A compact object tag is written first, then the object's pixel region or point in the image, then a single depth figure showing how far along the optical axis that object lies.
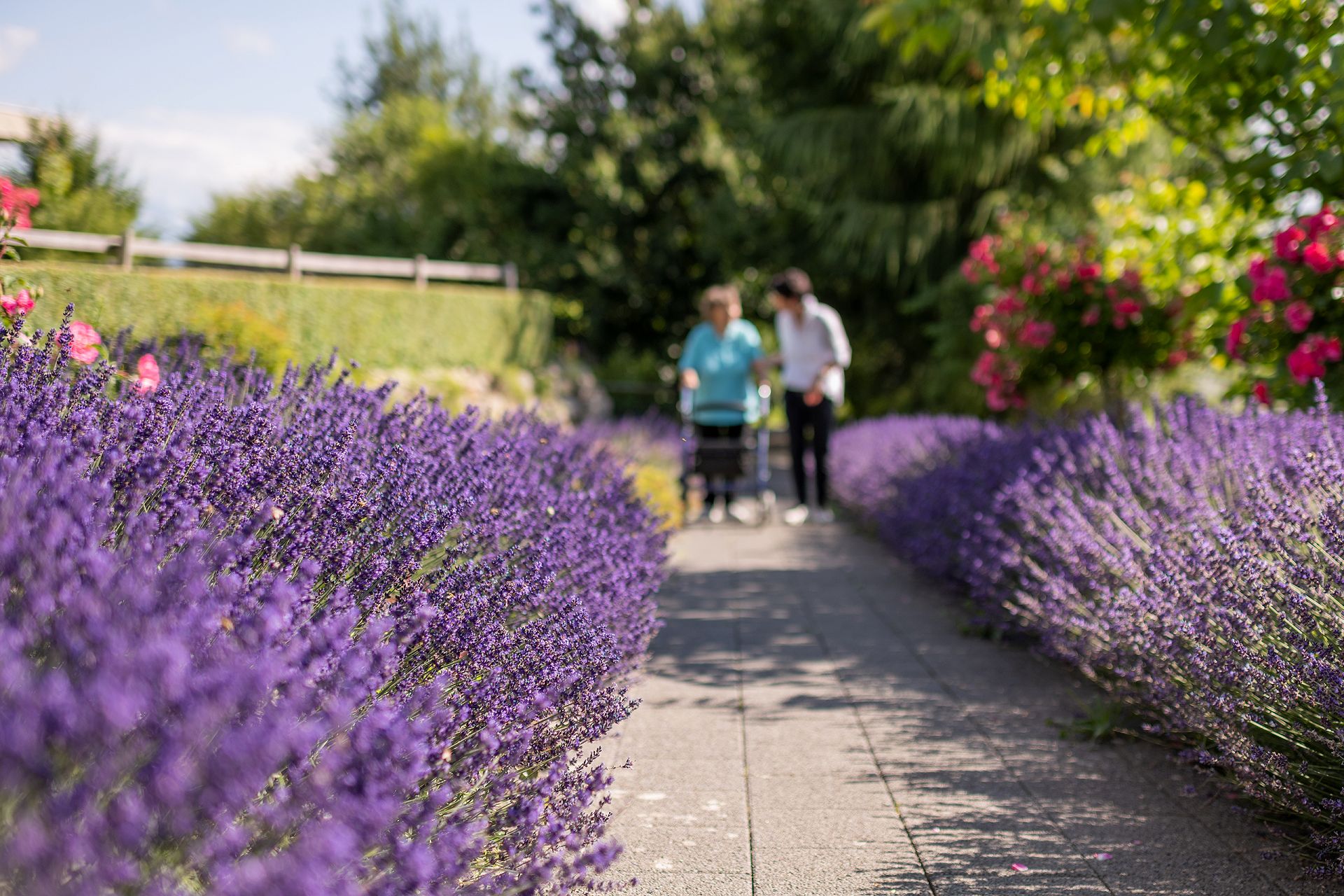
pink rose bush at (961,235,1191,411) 7.60
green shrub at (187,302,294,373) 6.90
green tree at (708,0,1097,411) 15.43
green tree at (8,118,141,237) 10.56
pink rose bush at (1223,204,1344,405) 4.77
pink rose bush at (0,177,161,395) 2.85
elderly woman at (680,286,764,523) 8.66
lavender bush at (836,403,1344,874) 2.47
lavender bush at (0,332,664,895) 1.09
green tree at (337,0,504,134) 42.88
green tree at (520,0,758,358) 20.45
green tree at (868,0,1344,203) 4.56
